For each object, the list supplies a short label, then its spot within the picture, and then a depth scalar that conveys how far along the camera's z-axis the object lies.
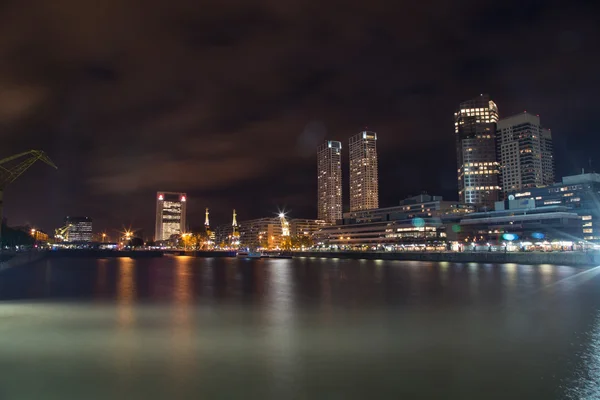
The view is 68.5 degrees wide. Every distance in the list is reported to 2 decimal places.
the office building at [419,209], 156.62
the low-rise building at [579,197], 120.06
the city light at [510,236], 105.31
